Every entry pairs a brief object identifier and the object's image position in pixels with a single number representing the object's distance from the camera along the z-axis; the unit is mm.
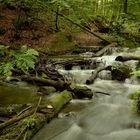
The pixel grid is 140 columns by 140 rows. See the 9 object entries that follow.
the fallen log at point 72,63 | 12695
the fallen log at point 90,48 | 16491
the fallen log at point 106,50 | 15360
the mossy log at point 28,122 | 5570
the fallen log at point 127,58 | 13417
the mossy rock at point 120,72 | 11391
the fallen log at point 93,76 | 10727
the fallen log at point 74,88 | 8658
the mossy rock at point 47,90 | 9058
